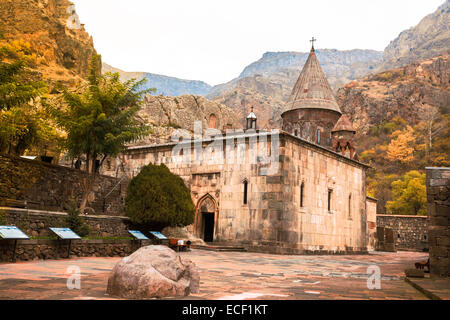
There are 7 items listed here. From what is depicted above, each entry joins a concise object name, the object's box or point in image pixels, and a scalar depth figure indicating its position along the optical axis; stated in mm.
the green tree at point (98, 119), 13906
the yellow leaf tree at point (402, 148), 60875
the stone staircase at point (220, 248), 15781
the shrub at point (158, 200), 14094
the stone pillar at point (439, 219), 8492
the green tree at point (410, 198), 44375
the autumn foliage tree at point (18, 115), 12039
